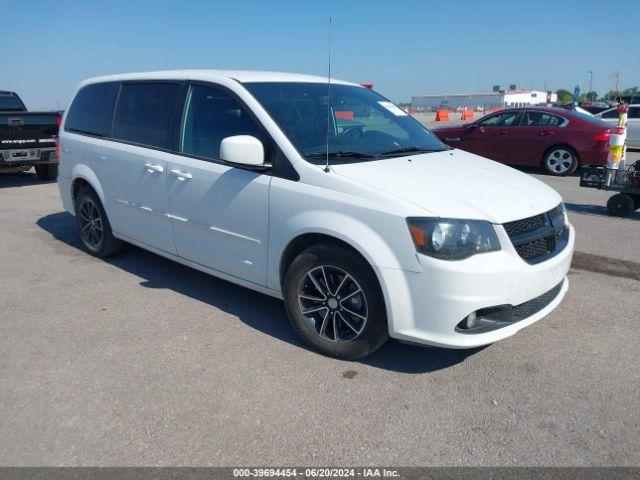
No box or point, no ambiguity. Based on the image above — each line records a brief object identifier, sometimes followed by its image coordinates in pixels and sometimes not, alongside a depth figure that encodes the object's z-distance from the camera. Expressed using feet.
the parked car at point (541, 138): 36.17
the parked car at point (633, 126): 46.73
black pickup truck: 32.24
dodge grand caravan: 10.32
